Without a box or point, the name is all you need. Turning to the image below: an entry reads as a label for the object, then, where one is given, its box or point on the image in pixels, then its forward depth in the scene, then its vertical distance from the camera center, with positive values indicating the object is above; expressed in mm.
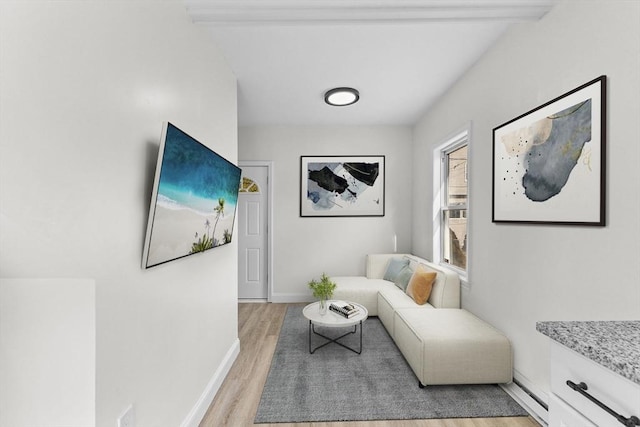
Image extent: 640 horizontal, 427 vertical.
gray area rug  1789 -1251
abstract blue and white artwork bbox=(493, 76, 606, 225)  1362 +339
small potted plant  2568 -694
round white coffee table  2359 -893
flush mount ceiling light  2830 +1273
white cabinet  667 -456
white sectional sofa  1970 -900
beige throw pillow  2816 -696
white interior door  4109 -259
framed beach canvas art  1178 +76
